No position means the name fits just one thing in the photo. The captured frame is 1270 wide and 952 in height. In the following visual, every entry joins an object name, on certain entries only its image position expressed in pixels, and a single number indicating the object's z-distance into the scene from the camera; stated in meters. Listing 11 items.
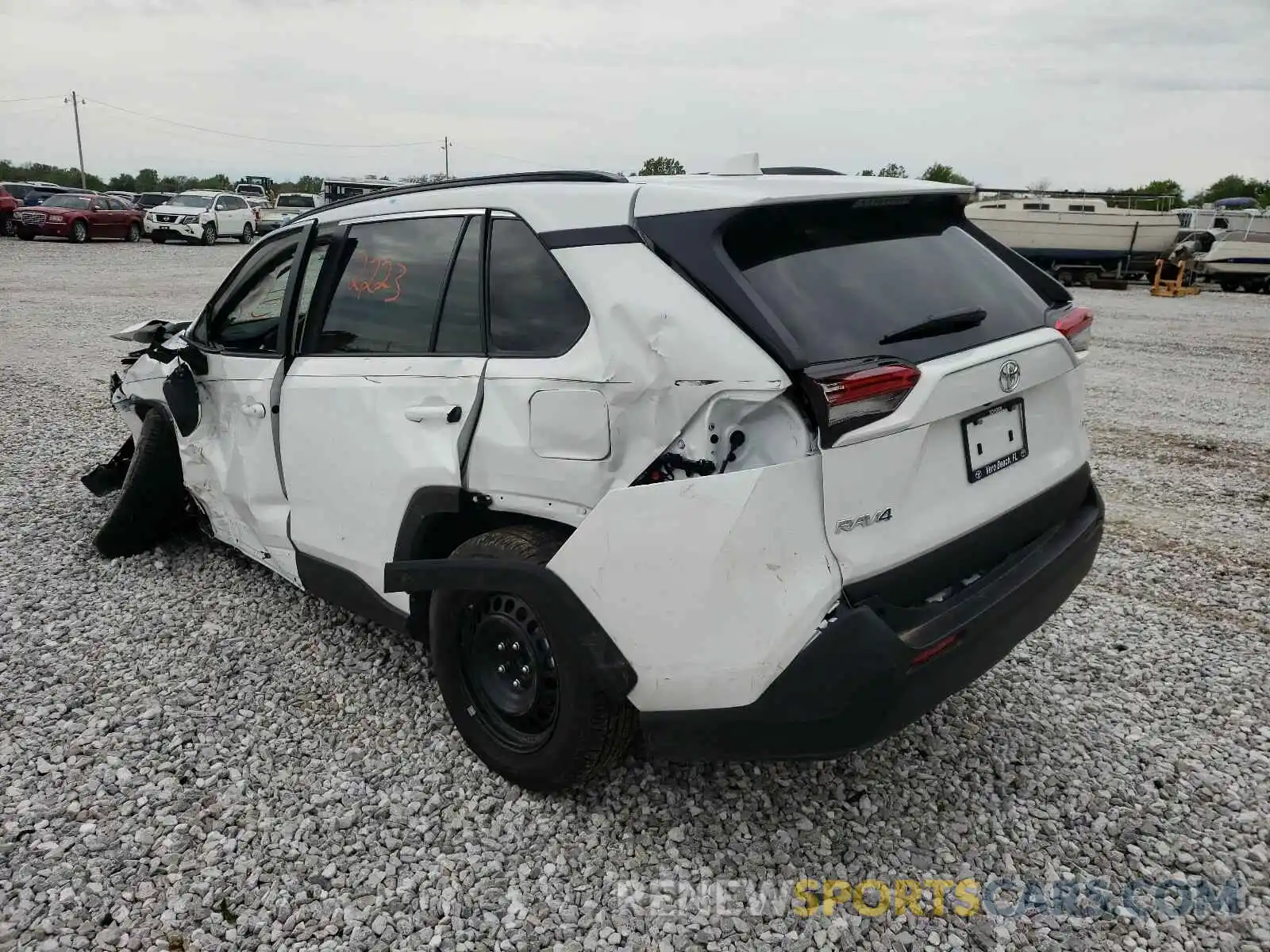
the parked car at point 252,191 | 41.16
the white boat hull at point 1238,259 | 23.27
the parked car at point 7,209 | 26.25
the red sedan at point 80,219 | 25.81
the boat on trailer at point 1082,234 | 24.47
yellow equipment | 22.47
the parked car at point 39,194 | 27.14
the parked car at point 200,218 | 27.88
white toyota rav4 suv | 2.12
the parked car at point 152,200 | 31.17
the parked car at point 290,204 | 34.58
